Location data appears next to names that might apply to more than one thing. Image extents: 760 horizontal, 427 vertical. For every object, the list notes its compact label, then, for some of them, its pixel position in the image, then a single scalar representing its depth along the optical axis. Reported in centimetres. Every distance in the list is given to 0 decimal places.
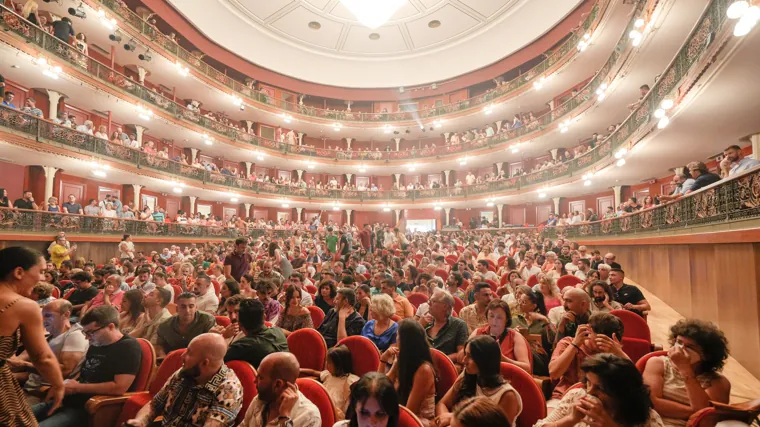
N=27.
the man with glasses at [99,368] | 260
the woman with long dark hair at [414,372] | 232
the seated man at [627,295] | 439
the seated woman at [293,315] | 392
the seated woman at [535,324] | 349
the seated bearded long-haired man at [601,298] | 402
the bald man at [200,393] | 213
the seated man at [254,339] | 278
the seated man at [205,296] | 462
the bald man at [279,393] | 201
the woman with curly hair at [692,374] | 207
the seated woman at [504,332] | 298
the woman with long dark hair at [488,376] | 202
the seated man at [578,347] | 248
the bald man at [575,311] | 320
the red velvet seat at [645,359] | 251
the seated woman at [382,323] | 336
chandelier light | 2084
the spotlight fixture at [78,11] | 1178
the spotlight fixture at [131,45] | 1444
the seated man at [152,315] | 377
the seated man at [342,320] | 378
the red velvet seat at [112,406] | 254
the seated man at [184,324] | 346
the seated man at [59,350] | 288
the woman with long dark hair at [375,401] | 176
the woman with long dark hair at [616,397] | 166
